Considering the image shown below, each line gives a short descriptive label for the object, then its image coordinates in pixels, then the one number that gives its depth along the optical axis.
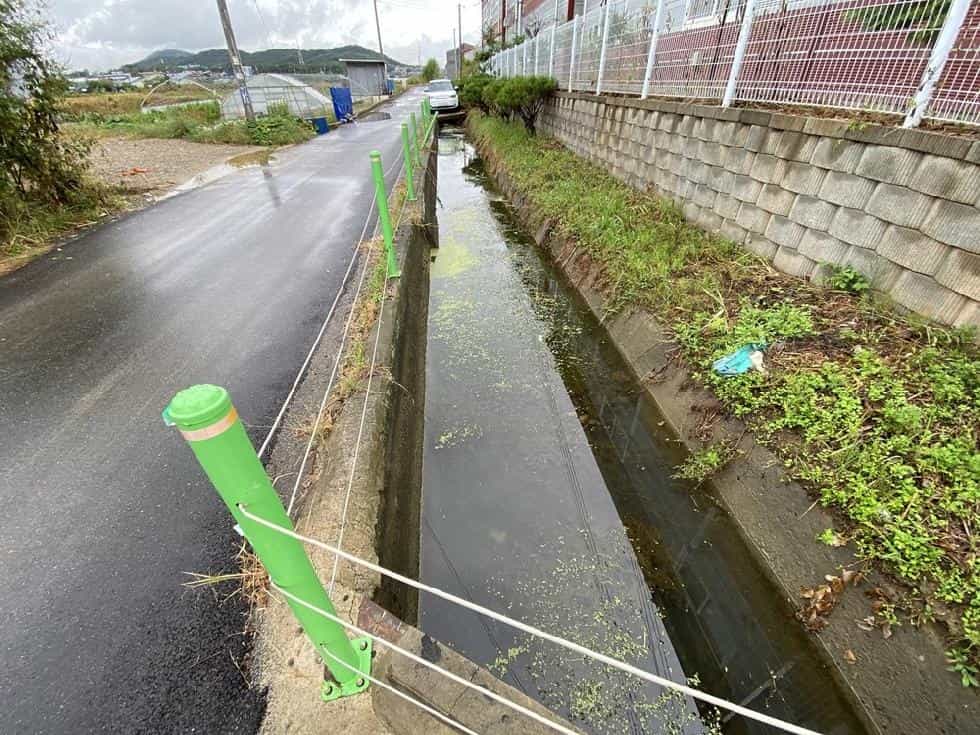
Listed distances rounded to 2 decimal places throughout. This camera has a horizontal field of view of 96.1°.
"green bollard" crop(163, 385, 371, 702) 0.94
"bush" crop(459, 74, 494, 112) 17.98
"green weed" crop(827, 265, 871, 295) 3.25
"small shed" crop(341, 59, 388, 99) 33.22
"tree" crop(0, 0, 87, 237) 5.77
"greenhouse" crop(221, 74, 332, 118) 16.75
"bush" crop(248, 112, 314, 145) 14.96
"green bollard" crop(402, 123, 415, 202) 6.87
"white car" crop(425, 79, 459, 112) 21.97
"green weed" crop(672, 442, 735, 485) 2.99
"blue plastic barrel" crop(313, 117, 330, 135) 17.19
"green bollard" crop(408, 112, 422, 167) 9.35
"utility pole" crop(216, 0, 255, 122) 13.21
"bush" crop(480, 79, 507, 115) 13.22
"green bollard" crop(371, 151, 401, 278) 3.91
